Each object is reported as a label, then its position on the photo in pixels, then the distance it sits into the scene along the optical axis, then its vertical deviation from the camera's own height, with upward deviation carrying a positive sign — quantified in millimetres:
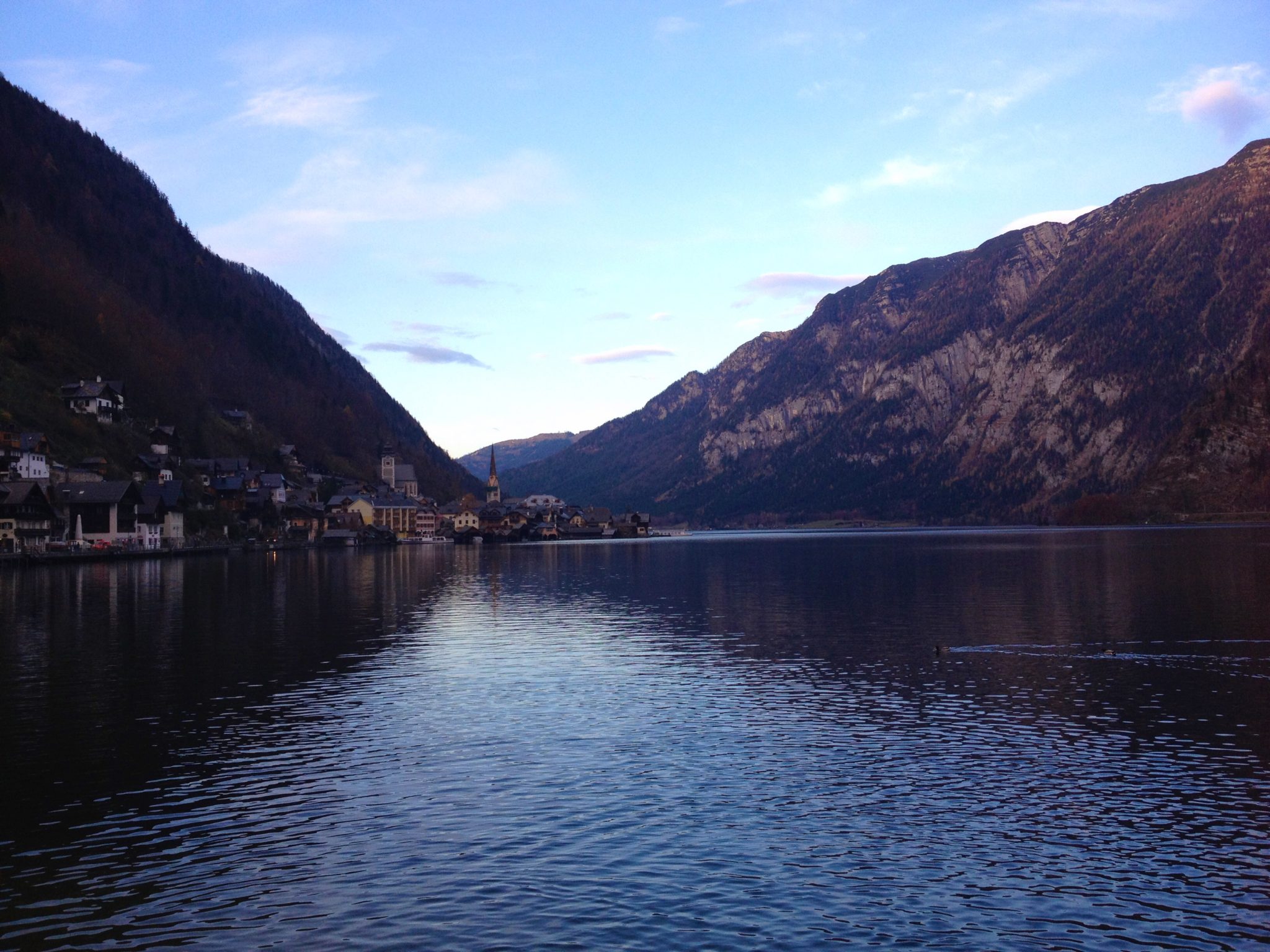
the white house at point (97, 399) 184375 +23466
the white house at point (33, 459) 144375 +10000
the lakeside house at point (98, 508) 153375 +2861
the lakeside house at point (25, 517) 135375 +1716
